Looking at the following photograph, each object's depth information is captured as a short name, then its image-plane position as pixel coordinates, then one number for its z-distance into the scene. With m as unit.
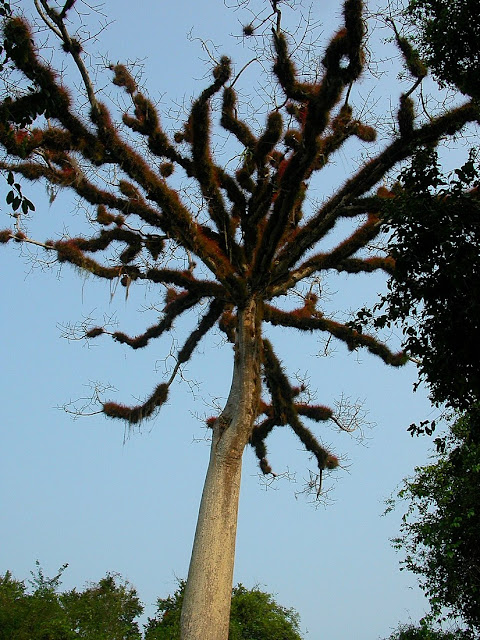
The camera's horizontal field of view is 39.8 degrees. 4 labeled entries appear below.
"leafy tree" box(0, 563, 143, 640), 13.46
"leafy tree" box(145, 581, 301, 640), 16.69
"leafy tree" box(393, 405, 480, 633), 12.39
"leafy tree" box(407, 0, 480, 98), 6.57
